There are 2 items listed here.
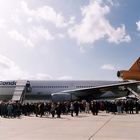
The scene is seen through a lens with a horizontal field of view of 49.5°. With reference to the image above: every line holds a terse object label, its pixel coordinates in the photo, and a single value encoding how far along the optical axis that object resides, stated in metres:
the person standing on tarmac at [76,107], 11.68
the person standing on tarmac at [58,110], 11.01
